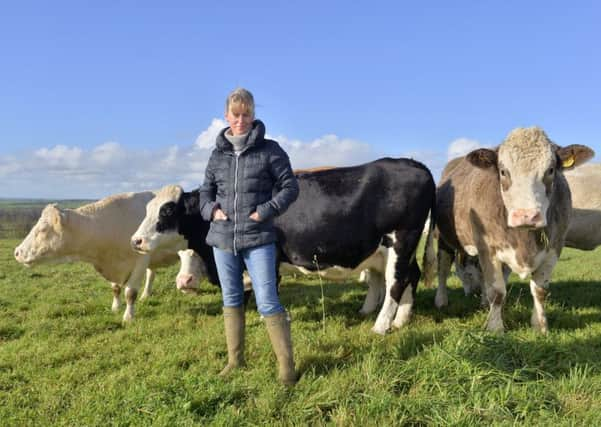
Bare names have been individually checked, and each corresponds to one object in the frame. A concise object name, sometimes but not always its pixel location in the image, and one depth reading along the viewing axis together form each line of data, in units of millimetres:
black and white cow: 5480
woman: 3682
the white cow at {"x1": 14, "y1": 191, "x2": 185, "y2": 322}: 7156
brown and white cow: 4473
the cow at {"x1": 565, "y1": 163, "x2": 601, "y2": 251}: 7766
